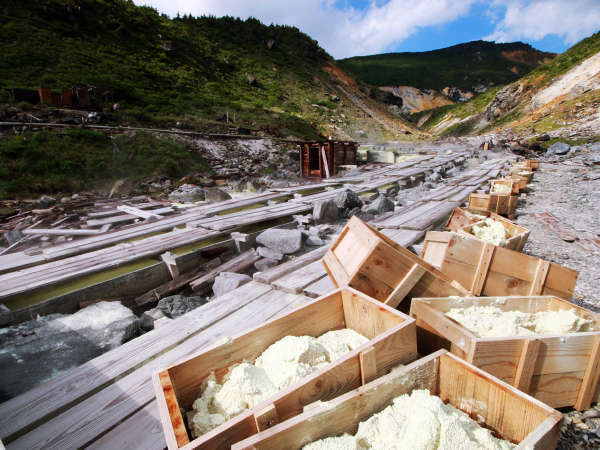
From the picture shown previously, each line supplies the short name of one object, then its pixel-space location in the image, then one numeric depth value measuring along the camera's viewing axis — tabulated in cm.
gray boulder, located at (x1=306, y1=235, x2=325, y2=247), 597
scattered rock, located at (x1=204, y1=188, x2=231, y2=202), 1111
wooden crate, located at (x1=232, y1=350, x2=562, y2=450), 148
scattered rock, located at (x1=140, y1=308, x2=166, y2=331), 380
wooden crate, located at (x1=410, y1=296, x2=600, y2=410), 220
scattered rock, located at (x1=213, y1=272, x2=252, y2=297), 420
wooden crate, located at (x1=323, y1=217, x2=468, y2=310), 270
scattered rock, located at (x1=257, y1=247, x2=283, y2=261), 549
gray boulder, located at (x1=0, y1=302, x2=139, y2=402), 278
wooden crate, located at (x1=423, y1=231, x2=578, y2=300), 329
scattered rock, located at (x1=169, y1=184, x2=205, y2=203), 1160
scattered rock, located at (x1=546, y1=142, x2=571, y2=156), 2142
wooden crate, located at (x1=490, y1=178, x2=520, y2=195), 892
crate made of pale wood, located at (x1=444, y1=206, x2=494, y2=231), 531
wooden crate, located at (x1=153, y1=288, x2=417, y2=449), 149
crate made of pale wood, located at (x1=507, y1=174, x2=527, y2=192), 1039
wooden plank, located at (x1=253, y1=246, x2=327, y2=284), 400
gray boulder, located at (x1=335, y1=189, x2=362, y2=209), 820
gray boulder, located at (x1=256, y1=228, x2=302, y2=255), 562
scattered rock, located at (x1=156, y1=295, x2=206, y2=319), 414
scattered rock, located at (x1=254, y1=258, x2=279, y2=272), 531
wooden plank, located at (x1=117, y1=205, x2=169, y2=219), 855
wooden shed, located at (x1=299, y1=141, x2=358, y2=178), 1894
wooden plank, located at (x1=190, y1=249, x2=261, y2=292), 511
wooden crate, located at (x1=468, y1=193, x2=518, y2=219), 721
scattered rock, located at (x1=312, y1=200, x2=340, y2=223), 765
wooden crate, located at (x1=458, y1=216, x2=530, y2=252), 416
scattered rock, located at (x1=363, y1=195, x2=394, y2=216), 806
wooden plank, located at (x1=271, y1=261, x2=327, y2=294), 372
